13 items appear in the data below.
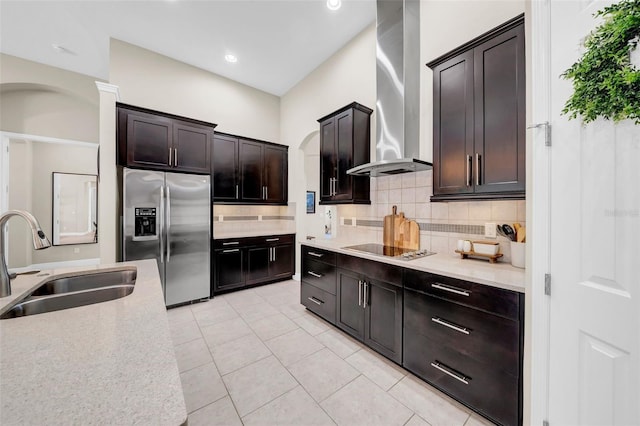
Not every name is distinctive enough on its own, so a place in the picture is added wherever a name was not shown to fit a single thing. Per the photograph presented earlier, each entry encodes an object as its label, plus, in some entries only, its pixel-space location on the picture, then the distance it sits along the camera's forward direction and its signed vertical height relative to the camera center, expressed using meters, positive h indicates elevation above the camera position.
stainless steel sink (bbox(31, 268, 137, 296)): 1.36 -0.44
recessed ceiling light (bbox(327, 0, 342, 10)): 2.70 +2.48
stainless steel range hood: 2.36 +1.35
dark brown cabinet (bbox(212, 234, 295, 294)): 3.58 -0.81
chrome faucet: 1.08 -0.15
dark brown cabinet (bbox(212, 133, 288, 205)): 3.77 +0.74
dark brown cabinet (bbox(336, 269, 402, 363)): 1.94 -0.92
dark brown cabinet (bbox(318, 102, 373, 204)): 2.83 +0.78
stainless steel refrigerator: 2.88 -0.19
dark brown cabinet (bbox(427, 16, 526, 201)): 1.55 +0.72
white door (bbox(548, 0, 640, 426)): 0.87 -0.18
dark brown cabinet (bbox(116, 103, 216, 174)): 2.88 +0.97
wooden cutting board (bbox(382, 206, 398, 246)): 2.68 -0.16
